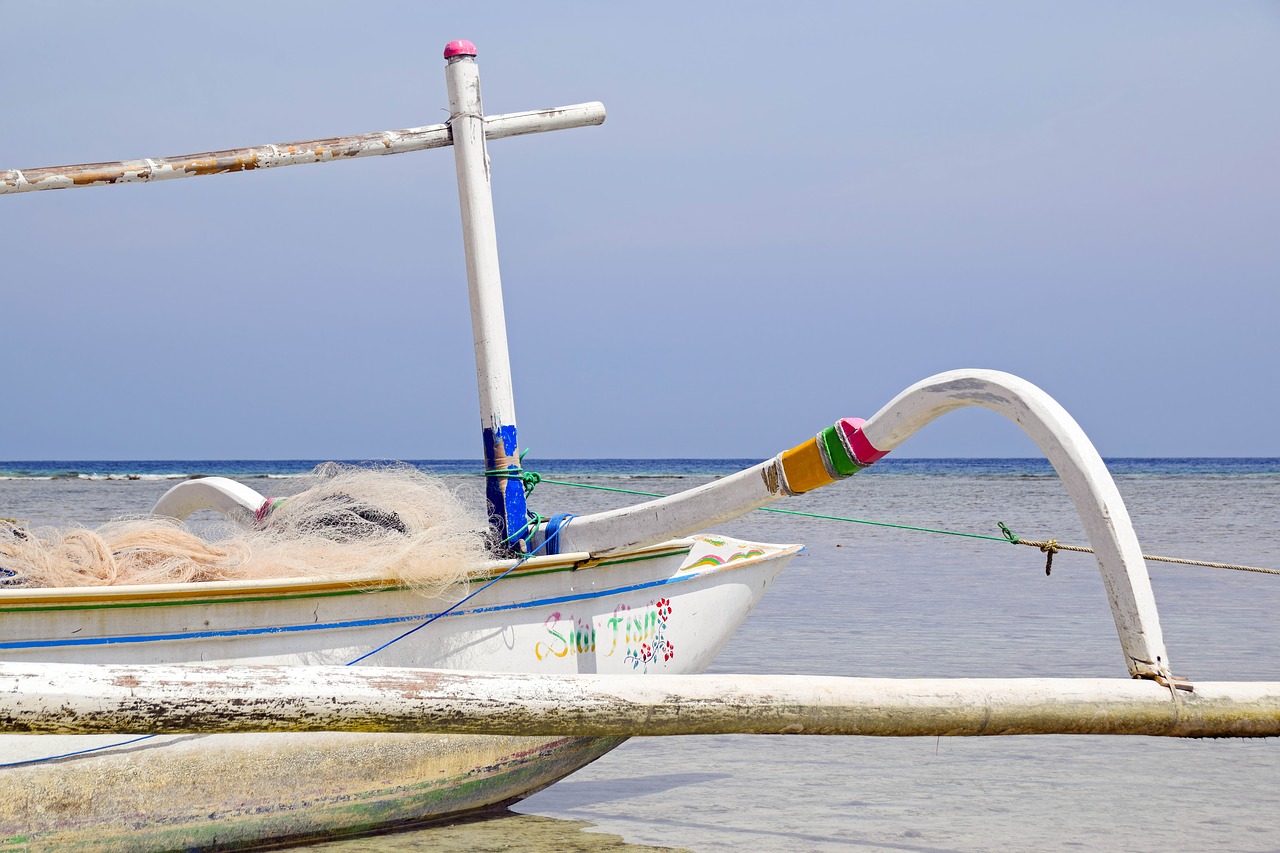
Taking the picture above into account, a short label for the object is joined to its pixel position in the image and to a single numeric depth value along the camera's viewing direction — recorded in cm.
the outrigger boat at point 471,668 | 502
